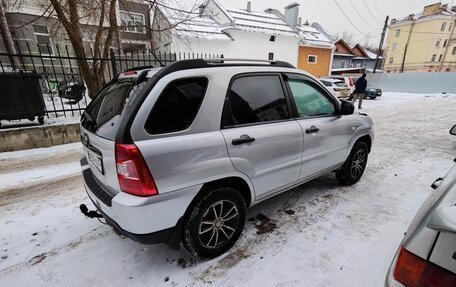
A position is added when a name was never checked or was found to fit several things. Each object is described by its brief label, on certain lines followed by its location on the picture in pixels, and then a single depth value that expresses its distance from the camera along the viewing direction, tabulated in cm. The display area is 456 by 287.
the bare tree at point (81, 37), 648
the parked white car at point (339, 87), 1470
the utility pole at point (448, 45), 4117
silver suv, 176
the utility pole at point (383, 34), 2471
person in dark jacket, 1208
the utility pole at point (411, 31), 4296
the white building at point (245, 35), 1825
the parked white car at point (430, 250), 93
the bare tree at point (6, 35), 1111
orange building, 2317
